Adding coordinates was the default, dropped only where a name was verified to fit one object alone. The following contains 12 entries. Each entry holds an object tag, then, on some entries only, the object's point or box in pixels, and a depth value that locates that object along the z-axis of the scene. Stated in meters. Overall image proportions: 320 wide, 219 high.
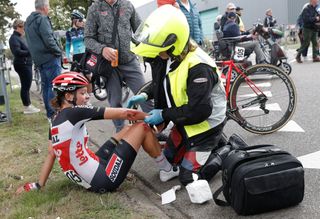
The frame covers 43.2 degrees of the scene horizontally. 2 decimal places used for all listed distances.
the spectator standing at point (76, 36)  9.15
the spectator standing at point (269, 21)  17.75
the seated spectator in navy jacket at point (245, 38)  8.91
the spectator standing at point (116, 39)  4.60
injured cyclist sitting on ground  3.41
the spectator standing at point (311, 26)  11.73
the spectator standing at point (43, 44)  6.59
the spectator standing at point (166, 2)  5.13
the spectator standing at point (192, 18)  6.05
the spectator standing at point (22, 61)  8.16
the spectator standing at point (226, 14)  10.09
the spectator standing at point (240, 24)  11.10
